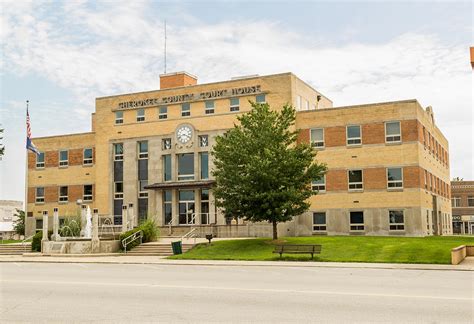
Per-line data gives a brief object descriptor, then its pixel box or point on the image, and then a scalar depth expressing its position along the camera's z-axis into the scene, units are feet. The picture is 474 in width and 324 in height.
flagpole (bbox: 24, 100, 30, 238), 199.00
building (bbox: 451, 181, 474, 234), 282.56
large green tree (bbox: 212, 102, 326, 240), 115.75
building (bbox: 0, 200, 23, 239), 365.20
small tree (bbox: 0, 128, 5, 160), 141.08
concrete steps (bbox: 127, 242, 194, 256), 122.72
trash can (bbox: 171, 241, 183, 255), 115.65
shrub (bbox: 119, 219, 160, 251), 129.29
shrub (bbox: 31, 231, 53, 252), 137.54
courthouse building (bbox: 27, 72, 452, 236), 152.05
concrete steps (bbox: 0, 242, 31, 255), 139.95
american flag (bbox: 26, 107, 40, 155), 153.28
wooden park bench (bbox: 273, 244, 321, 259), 99.30
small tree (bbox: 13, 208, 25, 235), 245.39
